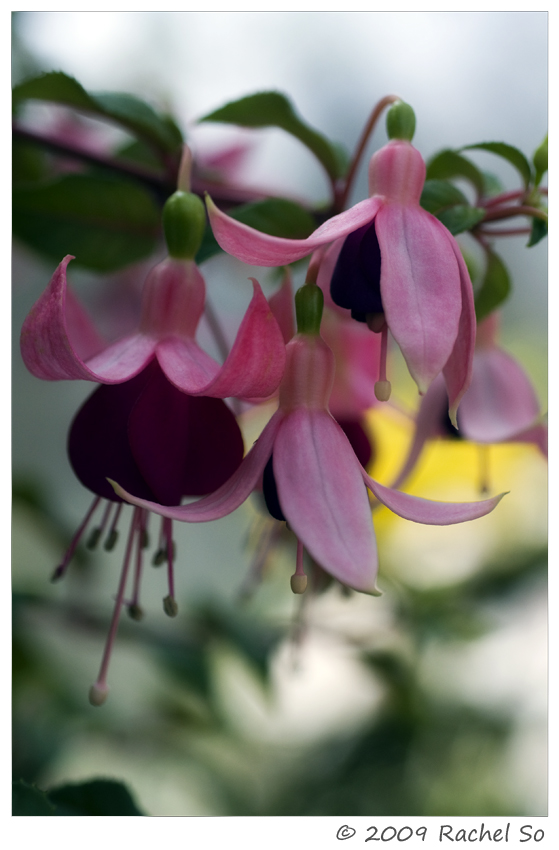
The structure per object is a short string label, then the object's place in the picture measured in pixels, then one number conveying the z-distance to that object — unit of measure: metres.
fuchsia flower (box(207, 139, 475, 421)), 0.29
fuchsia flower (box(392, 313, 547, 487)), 0.36
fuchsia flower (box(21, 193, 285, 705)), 0.29
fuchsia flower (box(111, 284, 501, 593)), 0.29
